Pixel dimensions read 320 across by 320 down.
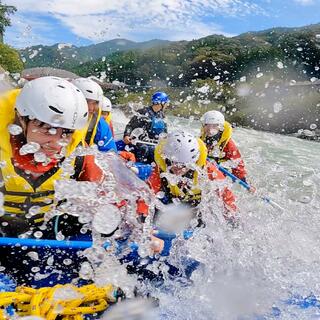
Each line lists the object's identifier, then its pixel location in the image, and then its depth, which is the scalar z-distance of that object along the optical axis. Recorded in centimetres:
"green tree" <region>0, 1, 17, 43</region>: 5072
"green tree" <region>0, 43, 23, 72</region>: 4081
